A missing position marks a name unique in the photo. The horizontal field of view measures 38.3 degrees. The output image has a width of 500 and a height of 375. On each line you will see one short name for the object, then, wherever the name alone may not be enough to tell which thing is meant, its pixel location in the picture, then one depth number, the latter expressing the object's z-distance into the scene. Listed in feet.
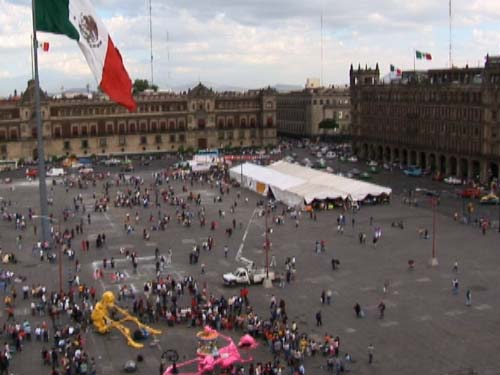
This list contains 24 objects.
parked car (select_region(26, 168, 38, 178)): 348.59
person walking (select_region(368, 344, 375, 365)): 106.32
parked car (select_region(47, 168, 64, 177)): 354.17
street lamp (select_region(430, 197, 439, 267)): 162.20
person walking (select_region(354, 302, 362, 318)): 127.95
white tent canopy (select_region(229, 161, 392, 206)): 243.40
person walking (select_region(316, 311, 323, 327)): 123.03
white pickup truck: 150.00
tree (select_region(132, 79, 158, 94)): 634.56
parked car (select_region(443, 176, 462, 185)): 293.23
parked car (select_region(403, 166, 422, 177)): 321.93
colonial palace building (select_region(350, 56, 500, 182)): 287.07
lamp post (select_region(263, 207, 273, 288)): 148.66
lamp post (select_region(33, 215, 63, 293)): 145.05
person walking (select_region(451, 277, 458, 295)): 140.46
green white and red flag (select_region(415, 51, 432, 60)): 336.43
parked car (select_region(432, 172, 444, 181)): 305.00
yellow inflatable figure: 120.78
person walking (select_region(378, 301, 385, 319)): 127.44
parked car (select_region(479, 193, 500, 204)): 244.63
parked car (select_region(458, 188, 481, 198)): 257.34
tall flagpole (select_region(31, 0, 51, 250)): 173.53
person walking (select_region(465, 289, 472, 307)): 132.57
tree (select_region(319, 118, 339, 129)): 508.94
